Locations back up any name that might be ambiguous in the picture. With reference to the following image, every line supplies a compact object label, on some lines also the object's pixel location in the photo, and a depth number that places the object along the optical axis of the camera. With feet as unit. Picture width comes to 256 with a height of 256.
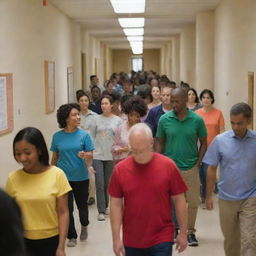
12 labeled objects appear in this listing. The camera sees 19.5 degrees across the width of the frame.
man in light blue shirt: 21.57
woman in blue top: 27.22
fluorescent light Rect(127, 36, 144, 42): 110.53
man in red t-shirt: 16.88
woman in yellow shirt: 16.50
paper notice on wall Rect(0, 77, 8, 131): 32.08
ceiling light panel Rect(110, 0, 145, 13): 52.59
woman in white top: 34.68
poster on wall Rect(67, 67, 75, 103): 66.47
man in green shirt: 26.59
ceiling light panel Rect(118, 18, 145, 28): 69.22
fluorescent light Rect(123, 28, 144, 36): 86.92
